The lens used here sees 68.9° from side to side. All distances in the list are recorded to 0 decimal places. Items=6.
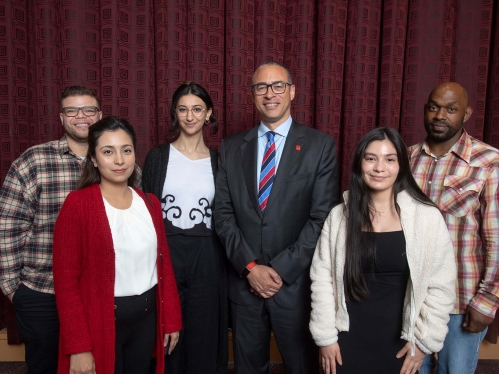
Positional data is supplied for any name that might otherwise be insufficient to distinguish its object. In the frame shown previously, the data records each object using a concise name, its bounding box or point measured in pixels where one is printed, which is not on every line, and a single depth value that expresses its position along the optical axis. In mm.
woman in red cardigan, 1286
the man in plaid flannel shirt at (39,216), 1671
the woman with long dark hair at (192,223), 1797
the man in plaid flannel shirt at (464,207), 1543
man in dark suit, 1653
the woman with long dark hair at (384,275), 1330
